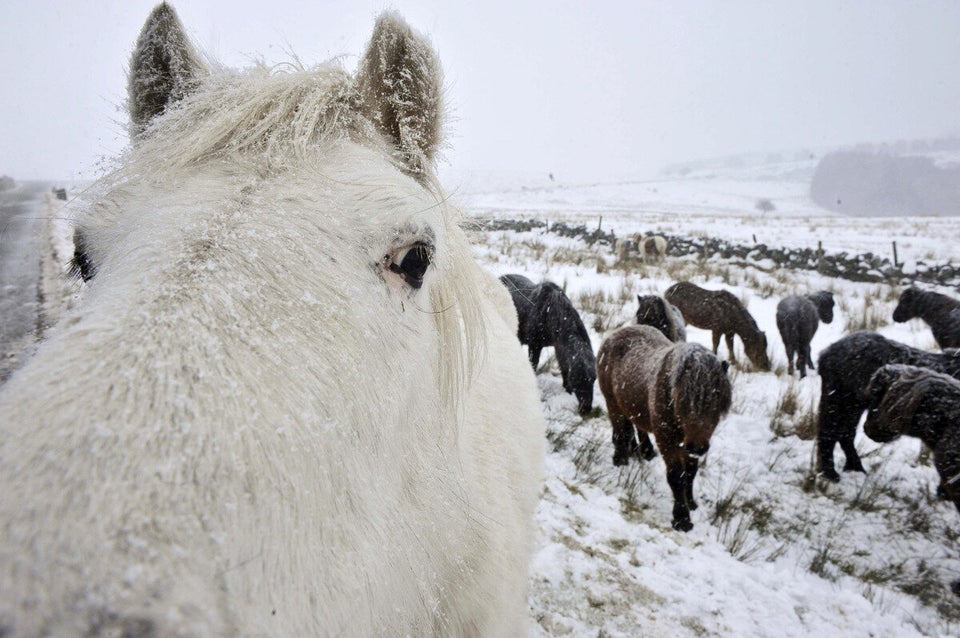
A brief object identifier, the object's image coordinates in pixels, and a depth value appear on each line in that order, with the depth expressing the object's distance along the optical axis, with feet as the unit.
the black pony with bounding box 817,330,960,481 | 15.08
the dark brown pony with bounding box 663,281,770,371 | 25.16
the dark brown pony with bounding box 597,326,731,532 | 12.01
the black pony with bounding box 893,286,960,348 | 21.40
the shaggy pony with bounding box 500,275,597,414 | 19.17
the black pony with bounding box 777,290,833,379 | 24.36
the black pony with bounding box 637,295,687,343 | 19.56
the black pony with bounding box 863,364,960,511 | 11.21
